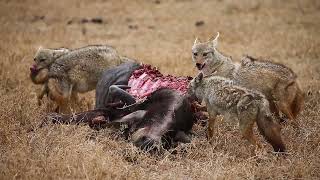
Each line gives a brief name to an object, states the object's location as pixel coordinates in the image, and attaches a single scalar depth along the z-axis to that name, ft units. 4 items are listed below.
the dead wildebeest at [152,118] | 42.04
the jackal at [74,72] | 55.42
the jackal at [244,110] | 39.75
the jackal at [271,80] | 48.75
